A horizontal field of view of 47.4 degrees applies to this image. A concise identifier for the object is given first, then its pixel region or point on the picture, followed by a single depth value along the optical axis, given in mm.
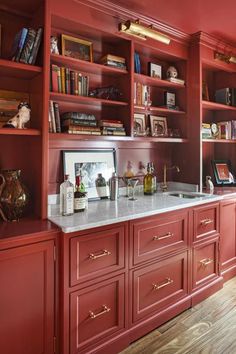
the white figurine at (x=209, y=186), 2746
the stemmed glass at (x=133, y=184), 2468
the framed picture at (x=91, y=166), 2166
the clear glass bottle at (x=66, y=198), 1782
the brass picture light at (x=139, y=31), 2033
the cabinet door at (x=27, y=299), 1383
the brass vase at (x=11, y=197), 1680
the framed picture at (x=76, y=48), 2047
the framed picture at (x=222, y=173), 3079
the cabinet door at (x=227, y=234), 2639
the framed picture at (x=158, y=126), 2719
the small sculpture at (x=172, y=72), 2699
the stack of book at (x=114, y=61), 2160
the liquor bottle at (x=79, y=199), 1887
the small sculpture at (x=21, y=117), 1704
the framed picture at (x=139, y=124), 2573
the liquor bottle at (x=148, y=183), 2582
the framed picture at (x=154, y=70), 2582
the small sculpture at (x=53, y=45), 1913
